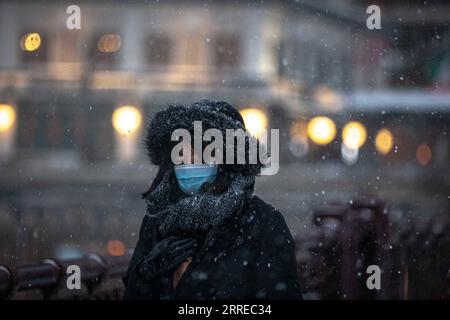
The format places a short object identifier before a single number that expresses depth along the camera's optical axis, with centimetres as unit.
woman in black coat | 587
